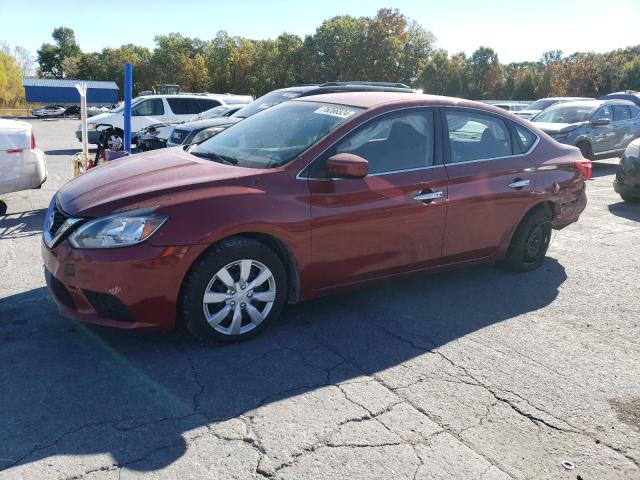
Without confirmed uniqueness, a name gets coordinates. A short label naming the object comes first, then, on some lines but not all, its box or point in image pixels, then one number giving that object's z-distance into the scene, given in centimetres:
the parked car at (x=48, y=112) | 4513
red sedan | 347
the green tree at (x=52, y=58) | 8800
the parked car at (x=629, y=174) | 882
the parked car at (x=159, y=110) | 1622
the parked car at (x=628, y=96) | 1683
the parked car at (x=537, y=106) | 1916
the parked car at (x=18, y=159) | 689
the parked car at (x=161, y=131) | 1221
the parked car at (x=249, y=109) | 1005
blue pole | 761
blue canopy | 5462
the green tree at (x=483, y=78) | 5434
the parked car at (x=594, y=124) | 1290
